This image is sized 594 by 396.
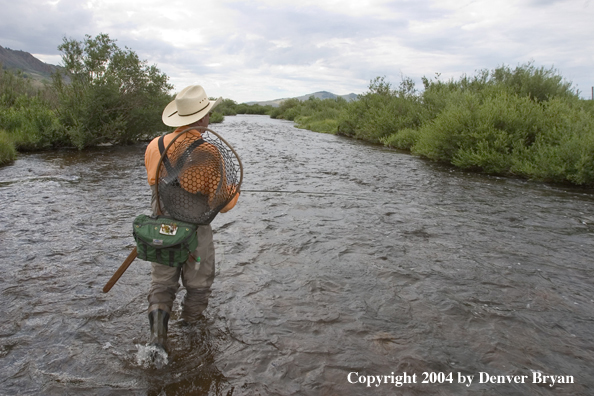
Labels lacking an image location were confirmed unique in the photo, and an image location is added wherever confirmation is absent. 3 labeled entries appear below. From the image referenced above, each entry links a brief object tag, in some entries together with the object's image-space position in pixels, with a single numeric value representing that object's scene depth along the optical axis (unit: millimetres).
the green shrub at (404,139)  20875
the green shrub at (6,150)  13062
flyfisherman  3627
